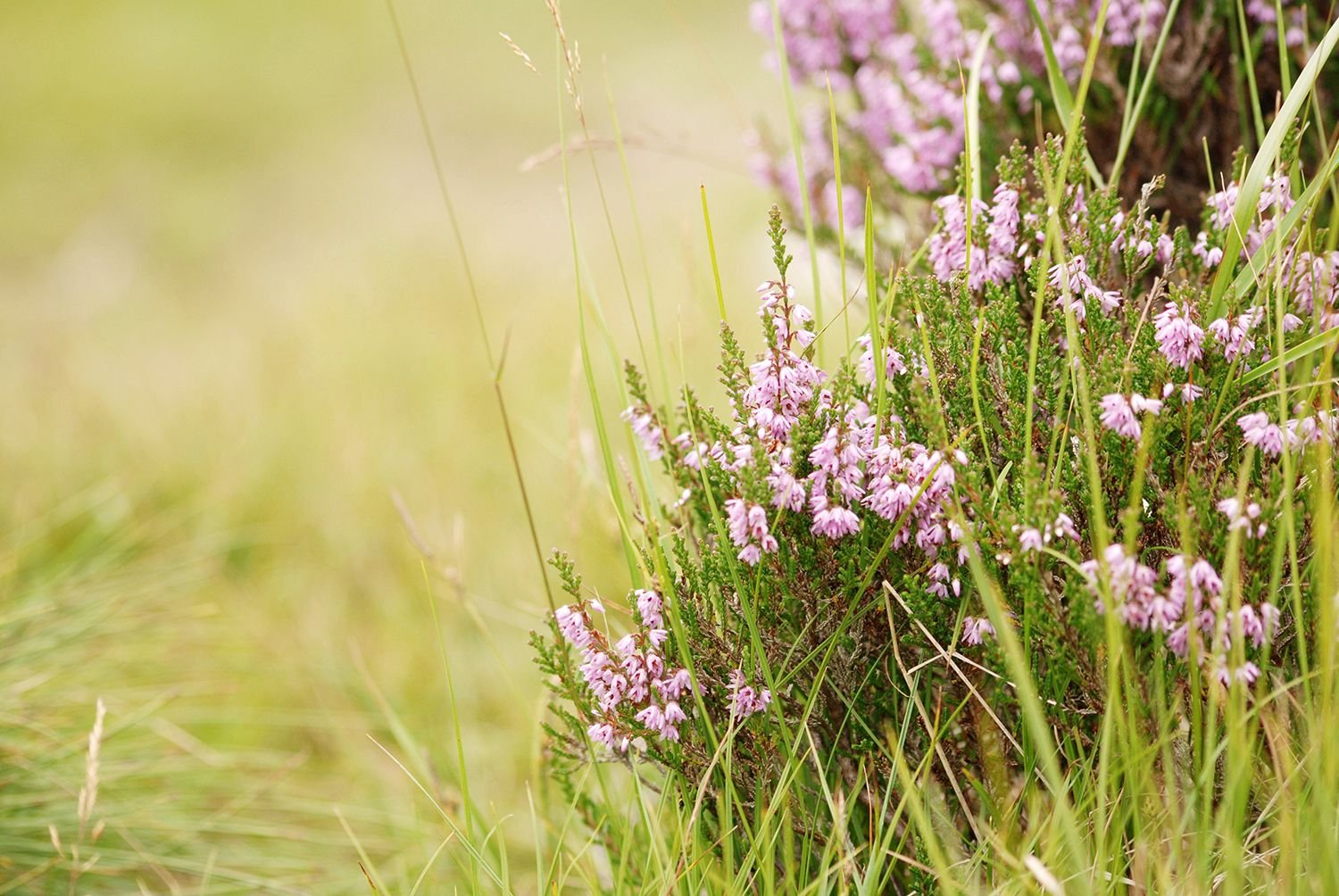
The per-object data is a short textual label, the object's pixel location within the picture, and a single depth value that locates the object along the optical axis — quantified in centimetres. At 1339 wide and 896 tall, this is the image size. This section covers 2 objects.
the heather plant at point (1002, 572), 294
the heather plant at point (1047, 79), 562
